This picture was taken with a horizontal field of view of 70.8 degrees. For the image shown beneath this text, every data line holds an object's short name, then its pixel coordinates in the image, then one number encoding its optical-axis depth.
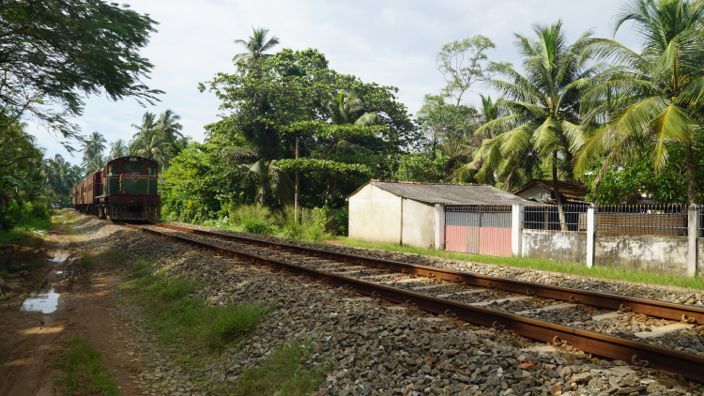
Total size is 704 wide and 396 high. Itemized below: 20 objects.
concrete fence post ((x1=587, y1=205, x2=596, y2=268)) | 13.55
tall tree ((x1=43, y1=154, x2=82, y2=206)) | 90.44
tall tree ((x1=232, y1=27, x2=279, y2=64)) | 41.56
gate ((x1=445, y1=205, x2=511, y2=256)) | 16.44
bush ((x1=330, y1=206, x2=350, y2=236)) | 27.12
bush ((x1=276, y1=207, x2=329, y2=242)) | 21.74
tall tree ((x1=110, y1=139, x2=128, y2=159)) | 83.72
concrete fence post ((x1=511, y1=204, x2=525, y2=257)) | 15.70
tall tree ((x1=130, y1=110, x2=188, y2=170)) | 60.34
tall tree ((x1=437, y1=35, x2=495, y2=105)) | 39.03
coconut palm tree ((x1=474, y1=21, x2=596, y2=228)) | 18.28
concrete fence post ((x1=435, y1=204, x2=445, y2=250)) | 18.62
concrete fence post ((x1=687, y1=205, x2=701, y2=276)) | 11.54
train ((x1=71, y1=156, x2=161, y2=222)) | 26.66
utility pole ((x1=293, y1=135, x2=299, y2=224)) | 27.75
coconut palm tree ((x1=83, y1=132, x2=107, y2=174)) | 92.15
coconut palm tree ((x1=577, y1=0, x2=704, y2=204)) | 12.27
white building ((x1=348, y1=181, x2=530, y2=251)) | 19.36
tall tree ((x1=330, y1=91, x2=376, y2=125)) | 33.66
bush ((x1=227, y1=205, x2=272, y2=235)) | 24.77
